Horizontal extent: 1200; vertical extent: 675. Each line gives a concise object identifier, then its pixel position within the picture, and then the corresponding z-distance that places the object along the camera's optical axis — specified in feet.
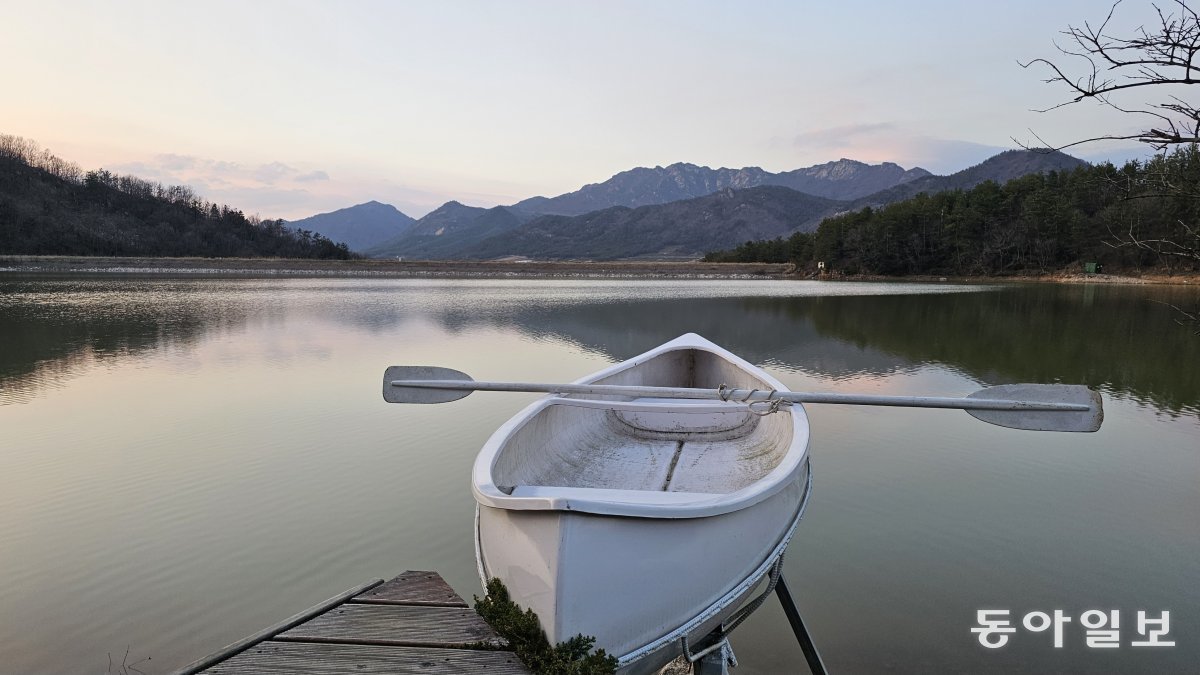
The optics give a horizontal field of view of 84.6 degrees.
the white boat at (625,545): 8.30
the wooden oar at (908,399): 13.60
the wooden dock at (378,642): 8.34
